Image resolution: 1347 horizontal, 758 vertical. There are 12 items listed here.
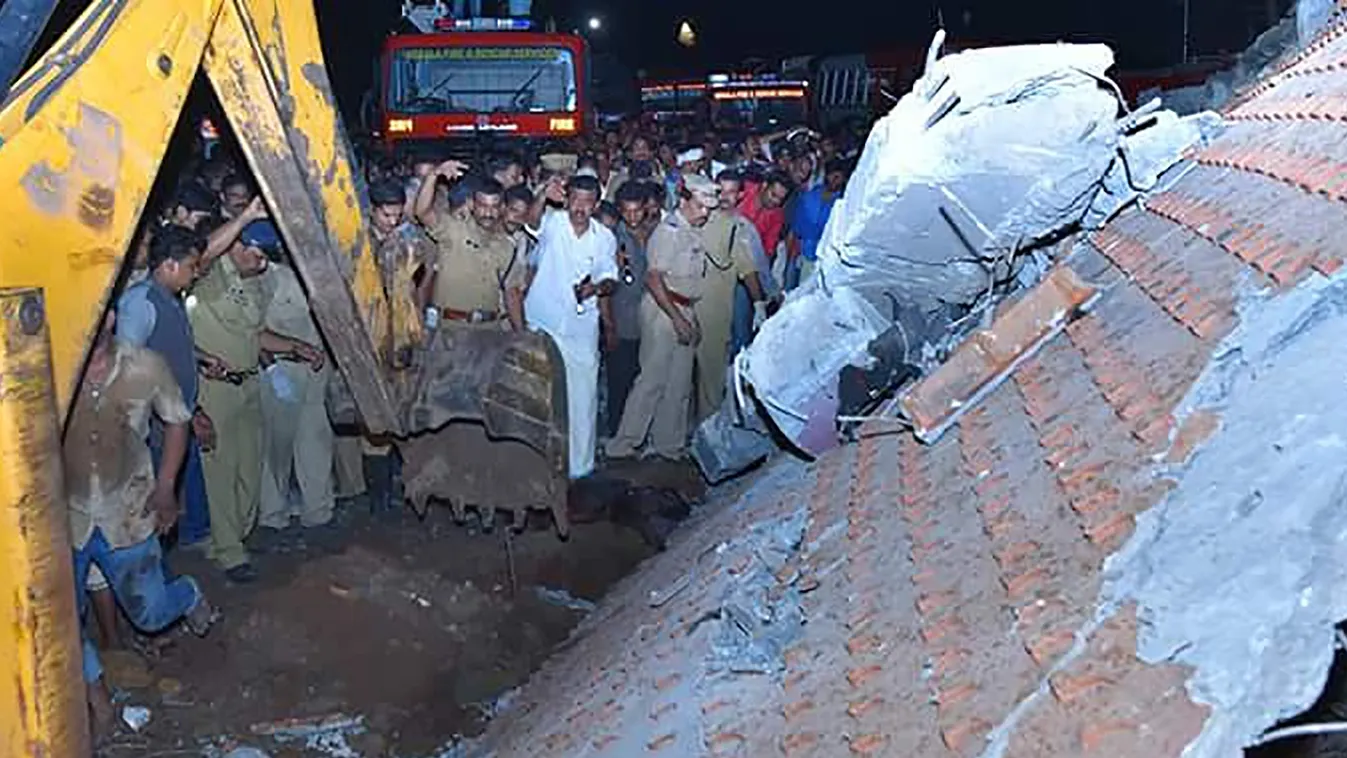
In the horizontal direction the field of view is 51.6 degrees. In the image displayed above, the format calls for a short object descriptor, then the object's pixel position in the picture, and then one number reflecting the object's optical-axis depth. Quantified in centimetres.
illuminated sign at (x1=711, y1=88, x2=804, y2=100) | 2378
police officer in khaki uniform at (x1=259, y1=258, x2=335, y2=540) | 696
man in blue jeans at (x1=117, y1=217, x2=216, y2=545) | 545
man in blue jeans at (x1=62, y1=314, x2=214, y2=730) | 506
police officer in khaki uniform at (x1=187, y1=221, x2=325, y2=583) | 659
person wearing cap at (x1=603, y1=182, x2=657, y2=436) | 886
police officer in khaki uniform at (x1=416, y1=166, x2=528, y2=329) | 765
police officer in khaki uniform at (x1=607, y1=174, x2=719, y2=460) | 855
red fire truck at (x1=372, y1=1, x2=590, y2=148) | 1403
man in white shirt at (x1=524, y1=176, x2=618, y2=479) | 789
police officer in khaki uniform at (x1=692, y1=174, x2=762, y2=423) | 872
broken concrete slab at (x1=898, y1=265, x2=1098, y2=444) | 388
